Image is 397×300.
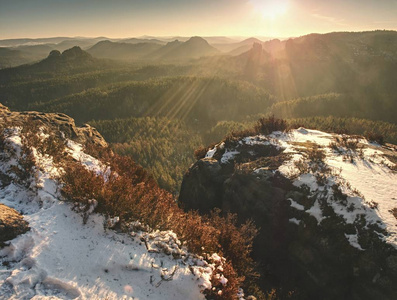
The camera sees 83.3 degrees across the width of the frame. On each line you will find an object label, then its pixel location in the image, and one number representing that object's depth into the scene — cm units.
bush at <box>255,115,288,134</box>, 1366
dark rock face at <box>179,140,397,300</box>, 557
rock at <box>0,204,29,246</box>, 399
